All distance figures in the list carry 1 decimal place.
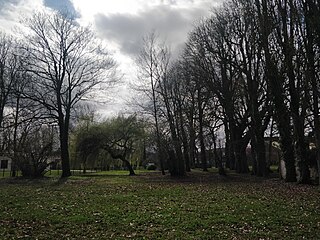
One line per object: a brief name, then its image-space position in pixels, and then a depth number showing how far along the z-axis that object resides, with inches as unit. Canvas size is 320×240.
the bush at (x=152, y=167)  1845.9
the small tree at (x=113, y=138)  1189.8
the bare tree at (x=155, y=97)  1020.7
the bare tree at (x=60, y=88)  855.2
